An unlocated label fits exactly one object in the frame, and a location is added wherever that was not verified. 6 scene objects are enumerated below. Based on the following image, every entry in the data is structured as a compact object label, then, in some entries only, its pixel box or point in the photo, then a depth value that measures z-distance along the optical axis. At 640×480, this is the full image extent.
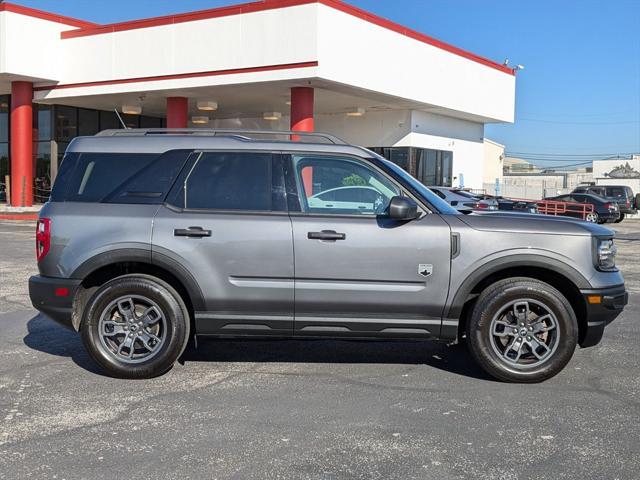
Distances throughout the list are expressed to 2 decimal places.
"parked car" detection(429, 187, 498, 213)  17.78
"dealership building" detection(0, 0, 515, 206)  21.28
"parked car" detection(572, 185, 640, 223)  32.72
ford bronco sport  5.34
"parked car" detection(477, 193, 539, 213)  21.16
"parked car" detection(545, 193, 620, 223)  29.57
